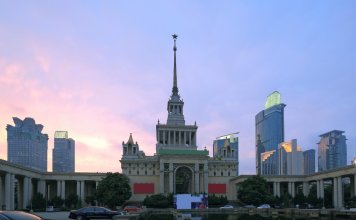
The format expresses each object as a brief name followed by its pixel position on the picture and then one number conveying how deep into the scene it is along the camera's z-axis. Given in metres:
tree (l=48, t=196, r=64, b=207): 97.44
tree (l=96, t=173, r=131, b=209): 93.31
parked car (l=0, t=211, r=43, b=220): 17.16
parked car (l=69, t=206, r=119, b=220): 42.21
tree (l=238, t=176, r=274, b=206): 93.38
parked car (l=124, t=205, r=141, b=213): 71.65
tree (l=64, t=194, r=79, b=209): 99.33
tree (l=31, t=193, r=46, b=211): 91.06
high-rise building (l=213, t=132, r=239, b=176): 121.31
